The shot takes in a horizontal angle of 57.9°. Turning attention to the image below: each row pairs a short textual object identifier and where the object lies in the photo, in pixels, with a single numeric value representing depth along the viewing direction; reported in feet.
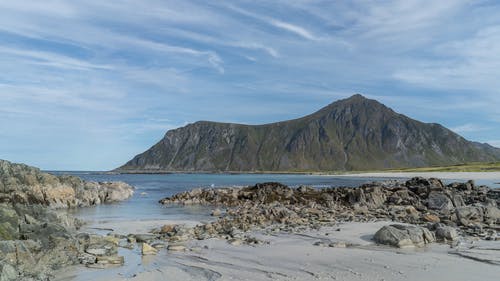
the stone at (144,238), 76.38
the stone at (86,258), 58.09
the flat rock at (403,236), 66.49
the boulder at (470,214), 92.30
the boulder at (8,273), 43.80
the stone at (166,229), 85.92
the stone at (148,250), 64.28
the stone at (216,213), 128.77
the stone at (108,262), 56.49
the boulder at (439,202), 122.21
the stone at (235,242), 71.58
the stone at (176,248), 67.00
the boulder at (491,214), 94.15
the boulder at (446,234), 70.64
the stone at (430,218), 95.94
